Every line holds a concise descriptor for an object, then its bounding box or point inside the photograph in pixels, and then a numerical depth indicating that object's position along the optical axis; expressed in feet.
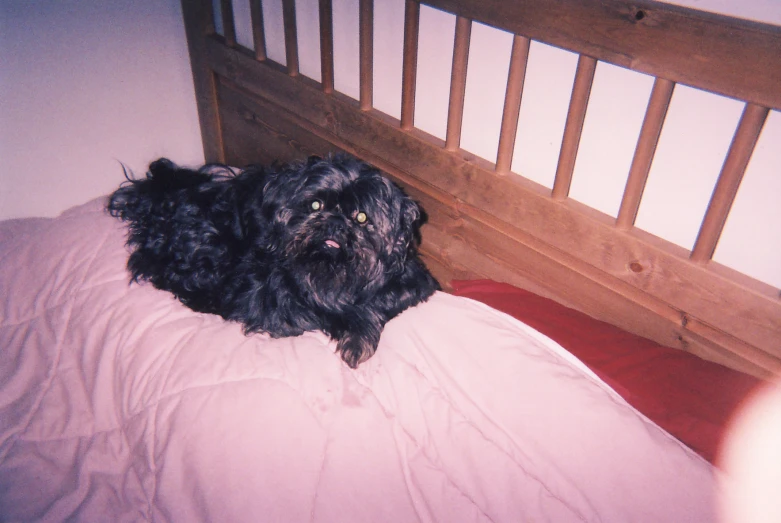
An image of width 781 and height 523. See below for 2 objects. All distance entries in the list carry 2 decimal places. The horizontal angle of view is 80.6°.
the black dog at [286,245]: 5.60
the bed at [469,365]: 4.13
